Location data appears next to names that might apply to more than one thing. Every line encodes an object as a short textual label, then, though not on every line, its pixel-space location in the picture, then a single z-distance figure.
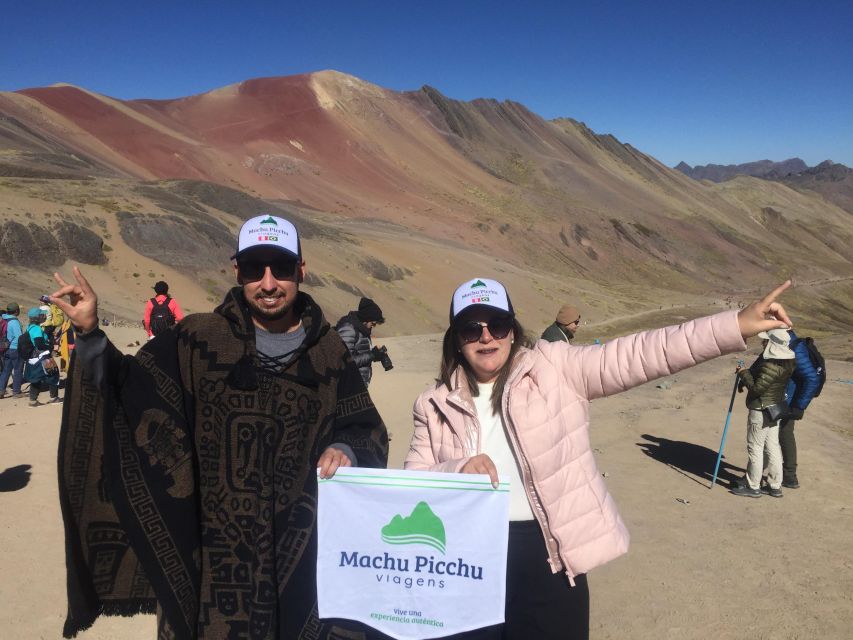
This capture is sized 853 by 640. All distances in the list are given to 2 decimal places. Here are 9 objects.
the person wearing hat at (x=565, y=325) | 6.14
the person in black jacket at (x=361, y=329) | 5.80
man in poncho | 2.25
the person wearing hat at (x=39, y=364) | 8.39
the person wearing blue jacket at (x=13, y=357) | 8.95
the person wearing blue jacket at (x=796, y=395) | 6.17
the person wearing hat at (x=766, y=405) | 5.89
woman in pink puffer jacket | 2.12
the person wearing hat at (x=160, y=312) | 7.72
